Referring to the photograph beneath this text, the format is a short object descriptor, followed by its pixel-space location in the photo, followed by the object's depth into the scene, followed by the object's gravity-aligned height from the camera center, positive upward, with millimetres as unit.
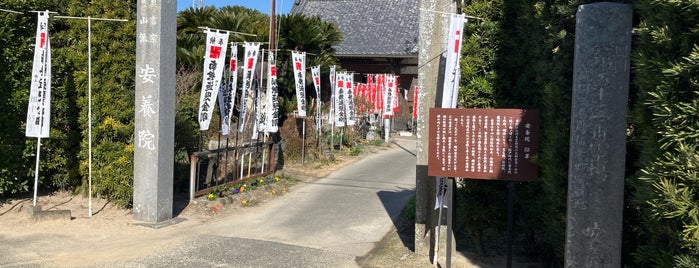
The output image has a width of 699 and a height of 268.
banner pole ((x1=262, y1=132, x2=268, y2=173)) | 12250 -798
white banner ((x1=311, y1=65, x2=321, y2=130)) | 15128 +1007
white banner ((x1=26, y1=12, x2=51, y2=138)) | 7805 +273
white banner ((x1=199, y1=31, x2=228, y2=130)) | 9250 +615
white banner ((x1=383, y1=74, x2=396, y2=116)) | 21109 +872
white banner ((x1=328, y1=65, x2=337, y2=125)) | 16203 +482
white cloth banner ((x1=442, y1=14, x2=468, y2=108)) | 6090 +582
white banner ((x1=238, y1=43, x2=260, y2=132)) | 10820 +836
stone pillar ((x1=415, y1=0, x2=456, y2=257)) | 6973 +441
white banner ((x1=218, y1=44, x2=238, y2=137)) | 10375 +310
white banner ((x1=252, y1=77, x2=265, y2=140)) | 11977 +21
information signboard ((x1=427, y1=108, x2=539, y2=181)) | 5242 -198
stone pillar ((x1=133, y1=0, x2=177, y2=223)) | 8078 +82
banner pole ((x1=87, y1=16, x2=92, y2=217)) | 8273 +88
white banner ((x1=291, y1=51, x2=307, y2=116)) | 13367 +901
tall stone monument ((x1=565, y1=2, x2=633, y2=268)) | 3385 -47
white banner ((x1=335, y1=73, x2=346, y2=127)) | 16453 +510
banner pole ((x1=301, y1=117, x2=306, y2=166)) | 14814 -811
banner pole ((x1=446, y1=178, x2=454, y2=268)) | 5730 -929
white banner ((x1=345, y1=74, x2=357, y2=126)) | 16875 +541
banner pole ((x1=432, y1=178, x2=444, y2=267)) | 6387 -1233
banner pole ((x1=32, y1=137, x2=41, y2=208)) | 7856 -887
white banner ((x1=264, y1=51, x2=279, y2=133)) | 12359 +326
